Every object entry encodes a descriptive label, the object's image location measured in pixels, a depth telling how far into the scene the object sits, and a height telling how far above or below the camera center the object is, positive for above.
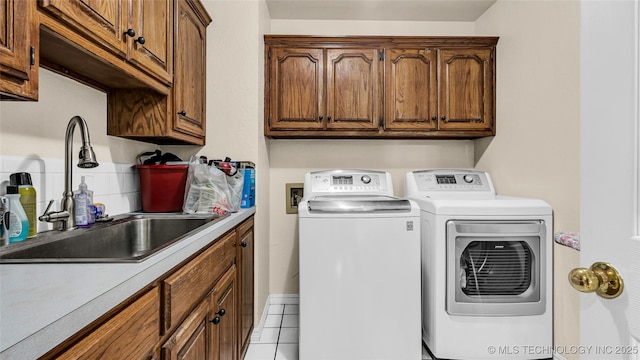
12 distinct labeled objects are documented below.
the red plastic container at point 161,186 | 1.83 -0.03
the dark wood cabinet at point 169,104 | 1.68 +0.39
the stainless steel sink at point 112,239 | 0.98 -0.22
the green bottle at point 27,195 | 1.07 -0.05
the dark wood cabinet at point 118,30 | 0.93 +0.50
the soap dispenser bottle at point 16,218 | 1.01 -0.12
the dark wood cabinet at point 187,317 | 0.60 -0.36
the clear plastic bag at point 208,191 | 1.73 -0.06
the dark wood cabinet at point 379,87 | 2.42 +0.68
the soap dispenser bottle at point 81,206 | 1.28 -0.10
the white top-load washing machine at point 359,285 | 1.80 -0.57
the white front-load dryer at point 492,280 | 1.84 -0.56
